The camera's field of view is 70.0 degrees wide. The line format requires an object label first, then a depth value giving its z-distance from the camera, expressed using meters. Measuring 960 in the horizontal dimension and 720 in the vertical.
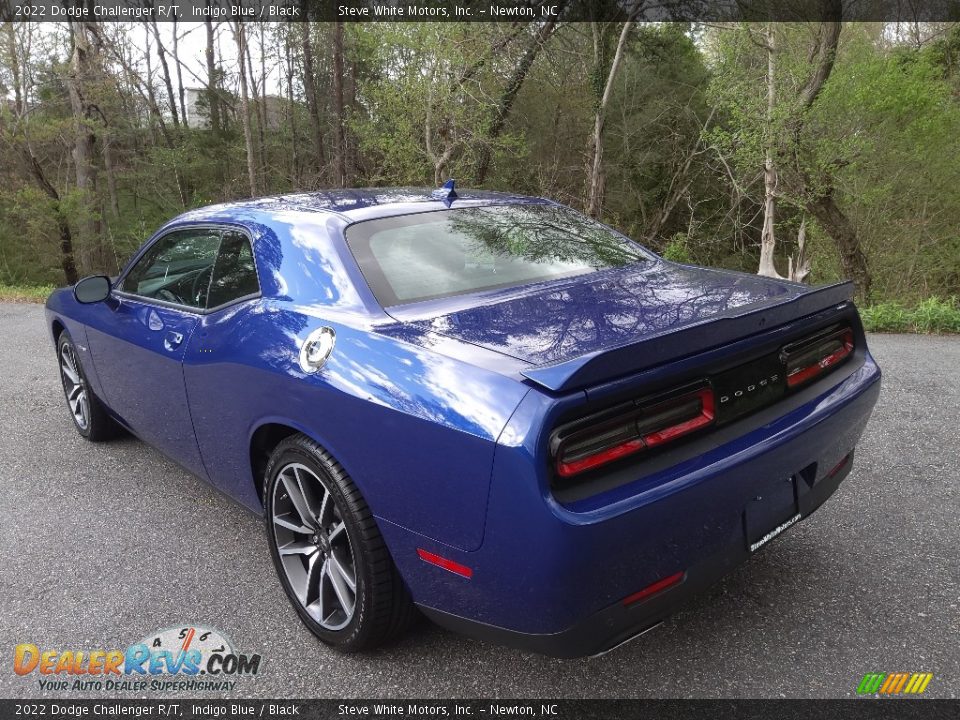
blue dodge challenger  1.66
